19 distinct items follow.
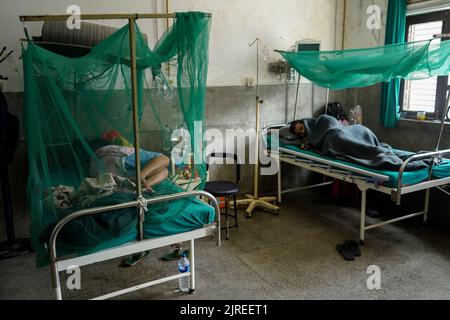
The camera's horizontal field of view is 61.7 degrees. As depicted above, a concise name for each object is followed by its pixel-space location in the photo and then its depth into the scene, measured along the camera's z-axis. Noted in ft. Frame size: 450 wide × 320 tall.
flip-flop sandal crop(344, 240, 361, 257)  10.54
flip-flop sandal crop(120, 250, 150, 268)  10.18
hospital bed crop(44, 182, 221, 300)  6.58
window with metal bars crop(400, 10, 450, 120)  13.07
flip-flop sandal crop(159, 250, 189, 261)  10.49
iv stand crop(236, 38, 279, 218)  13.83
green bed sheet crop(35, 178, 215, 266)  6.75
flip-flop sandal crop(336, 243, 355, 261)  10.32
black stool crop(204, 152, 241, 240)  11.53
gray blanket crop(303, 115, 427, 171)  10.63
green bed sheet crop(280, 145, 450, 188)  10.11
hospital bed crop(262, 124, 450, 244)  10.10
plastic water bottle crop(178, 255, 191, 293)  8.86
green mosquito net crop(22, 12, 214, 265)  6.73
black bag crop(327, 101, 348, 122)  16.05
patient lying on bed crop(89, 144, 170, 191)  7.38
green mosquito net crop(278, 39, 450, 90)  9.73
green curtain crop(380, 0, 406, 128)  13.74
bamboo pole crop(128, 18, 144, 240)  6.48
